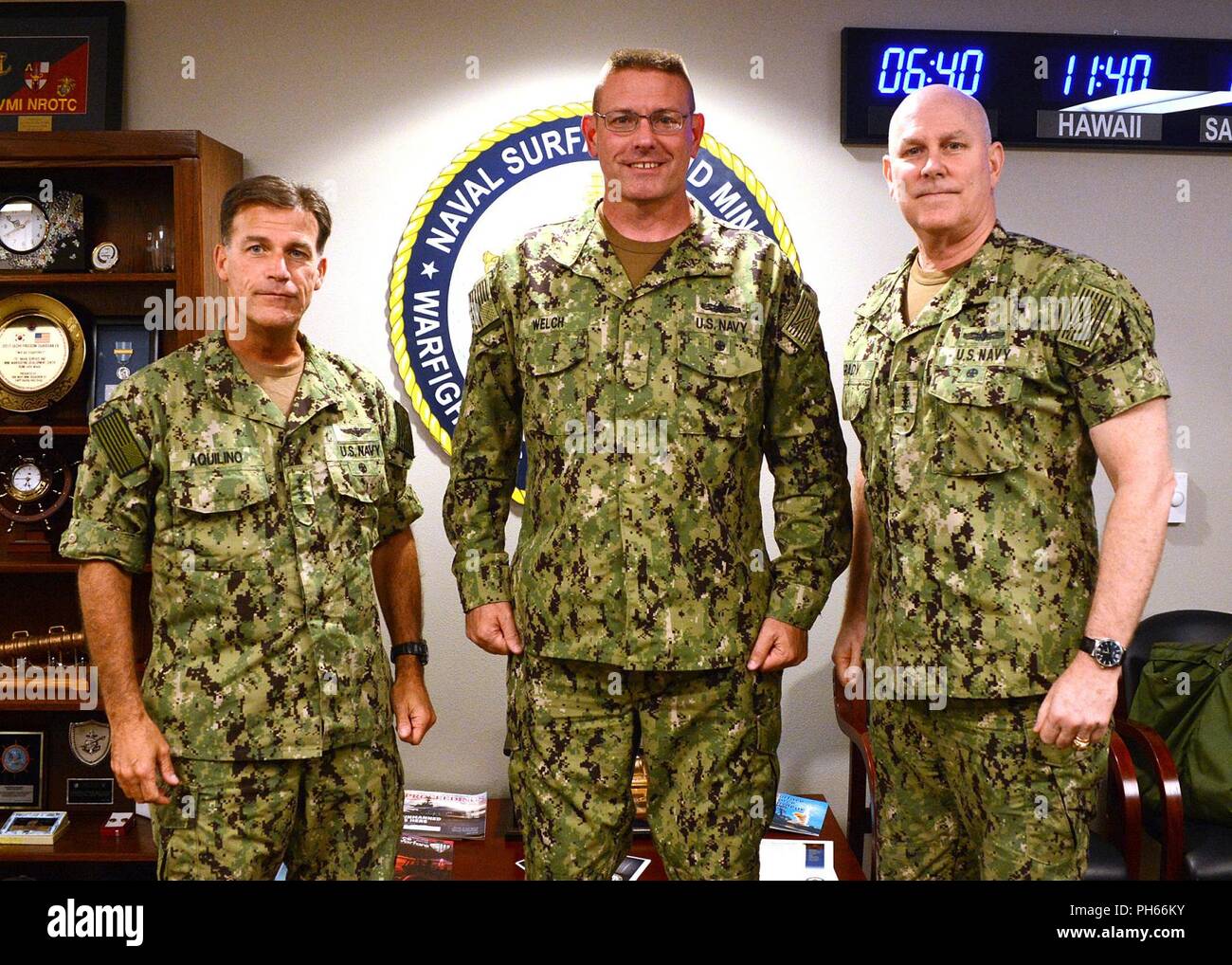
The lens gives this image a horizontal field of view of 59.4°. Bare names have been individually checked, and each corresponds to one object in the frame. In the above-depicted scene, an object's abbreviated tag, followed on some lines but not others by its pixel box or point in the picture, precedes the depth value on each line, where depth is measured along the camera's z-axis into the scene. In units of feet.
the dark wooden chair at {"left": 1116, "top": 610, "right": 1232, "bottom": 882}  7.91
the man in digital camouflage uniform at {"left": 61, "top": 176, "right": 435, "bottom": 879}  6.11
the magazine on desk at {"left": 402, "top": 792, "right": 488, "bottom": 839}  9.90
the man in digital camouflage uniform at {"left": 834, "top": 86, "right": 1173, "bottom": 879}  5.68
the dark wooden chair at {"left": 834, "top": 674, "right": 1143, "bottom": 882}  7.81
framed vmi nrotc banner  10.06
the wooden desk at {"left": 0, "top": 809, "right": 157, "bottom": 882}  9.37
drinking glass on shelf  9.86
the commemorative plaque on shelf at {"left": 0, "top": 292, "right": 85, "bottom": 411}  9.82
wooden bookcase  9.20
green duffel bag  8.50
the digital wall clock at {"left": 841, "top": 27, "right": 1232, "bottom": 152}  10.06
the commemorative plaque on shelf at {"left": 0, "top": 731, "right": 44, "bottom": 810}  10.28
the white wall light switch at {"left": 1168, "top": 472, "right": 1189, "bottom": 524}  10.50
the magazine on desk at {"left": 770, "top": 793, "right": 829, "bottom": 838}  9.94
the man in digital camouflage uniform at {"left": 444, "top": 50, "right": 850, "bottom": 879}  6.20
